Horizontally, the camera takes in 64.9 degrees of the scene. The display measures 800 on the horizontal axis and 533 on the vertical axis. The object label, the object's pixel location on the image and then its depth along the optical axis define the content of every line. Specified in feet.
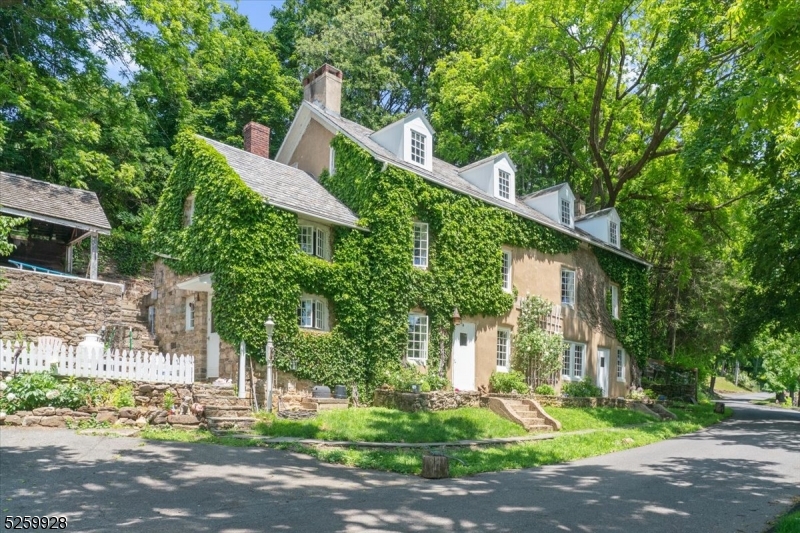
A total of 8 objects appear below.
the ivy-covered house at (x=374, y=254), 59.11
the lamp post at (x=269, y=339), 53.96
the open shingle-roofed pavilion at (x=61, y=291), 61.31
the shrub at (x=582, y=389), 77.25
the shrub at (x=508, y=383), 68.90
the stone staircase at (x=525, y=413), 58.90
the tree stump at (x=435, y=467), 34.99
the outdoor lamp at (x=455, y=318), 67.72
